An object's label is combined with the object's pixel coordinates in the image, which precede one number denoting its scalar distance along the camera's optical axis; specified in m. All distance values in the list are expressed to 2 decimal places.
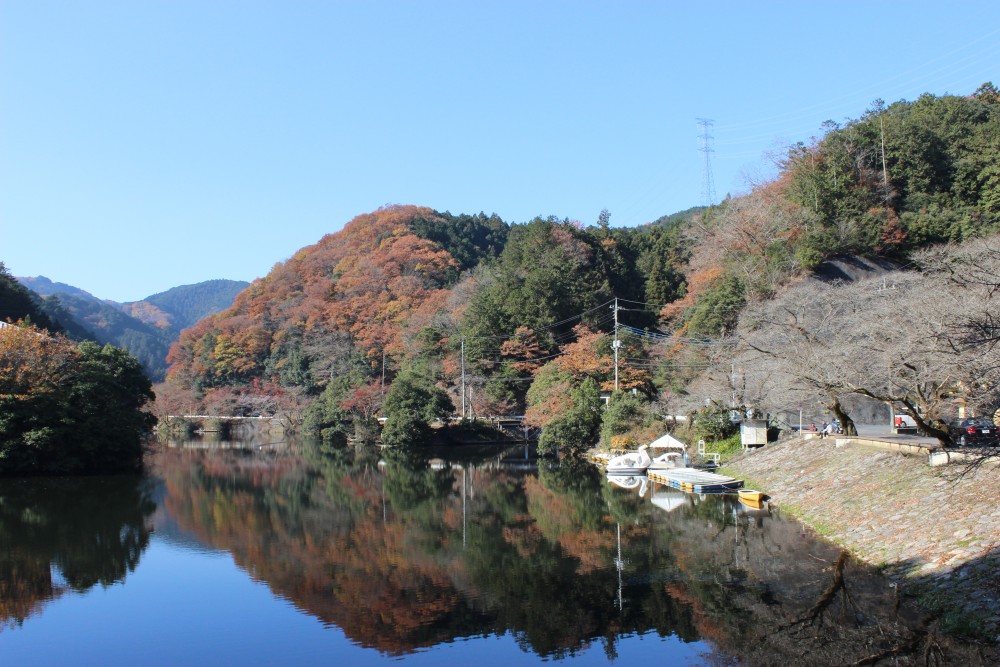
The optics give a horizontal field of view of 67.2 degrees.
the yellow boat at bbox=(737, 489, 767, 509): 22.44
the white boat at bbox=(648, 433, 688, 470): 31.84
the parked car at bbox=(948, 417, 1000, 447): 19.95
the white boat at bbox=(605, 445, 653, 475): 31.98
